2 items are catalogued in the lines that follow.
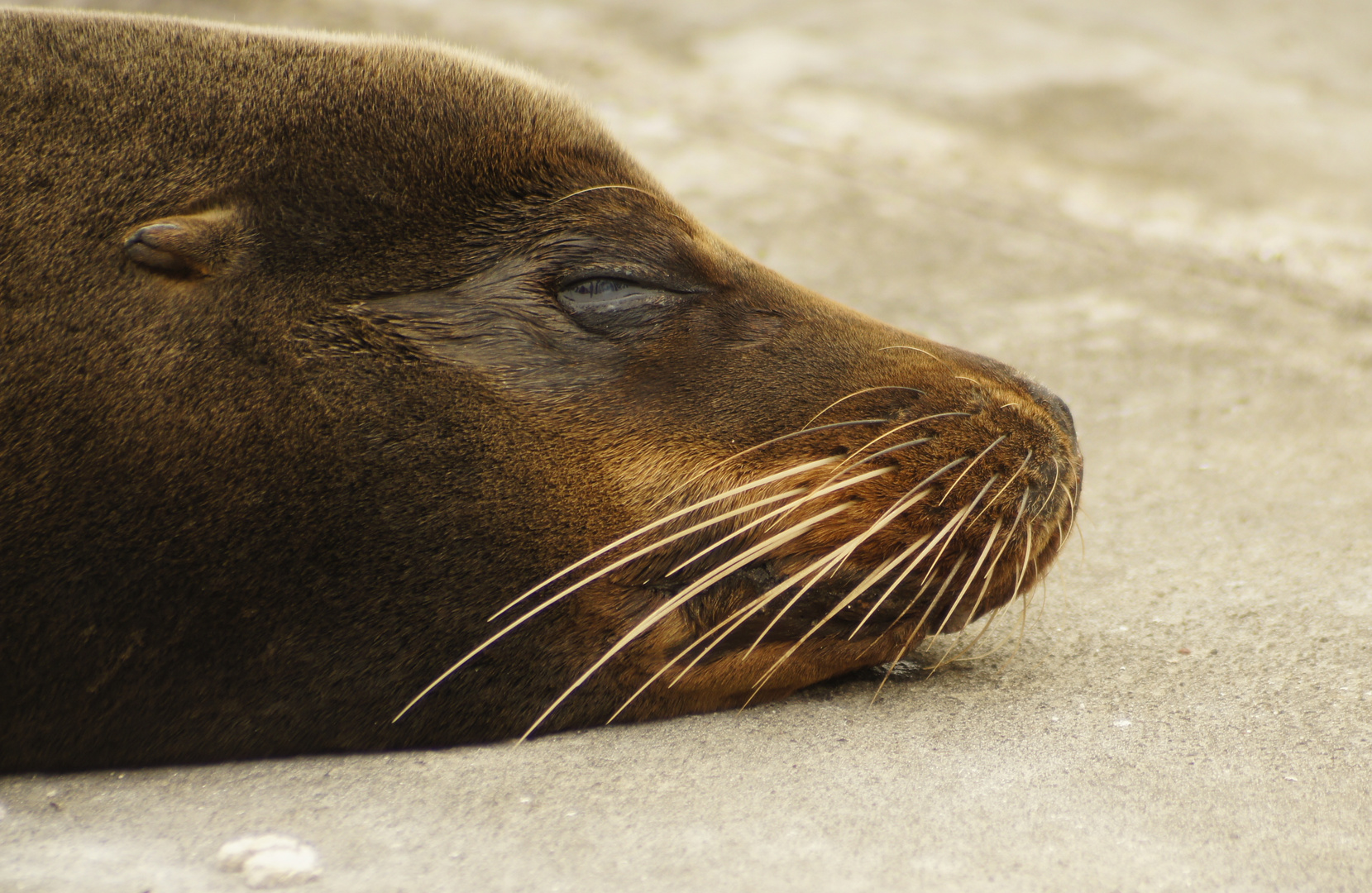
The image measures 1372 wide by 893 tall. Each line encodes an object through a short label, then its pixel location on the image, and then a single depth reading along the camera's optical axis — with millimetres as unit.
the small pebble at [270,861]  4371
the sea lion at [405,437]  4953
